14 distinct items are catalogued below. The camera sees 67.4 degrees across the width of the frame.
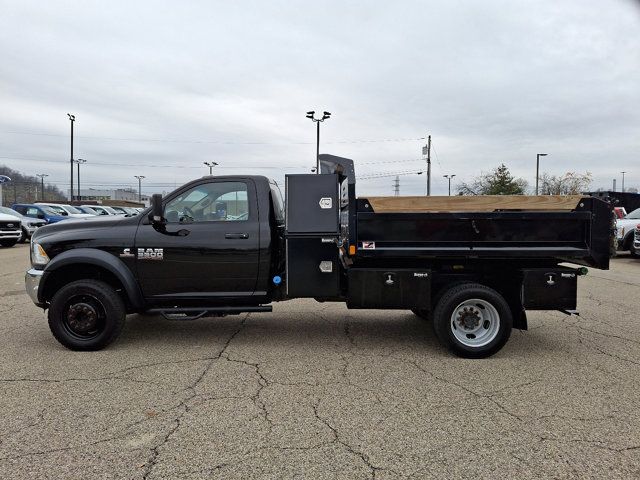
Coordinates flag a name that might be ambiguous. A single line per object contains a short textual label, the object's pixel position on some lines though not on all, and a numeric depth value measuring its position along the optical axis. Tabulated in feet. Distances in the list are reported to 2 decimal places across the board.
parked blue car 76.18
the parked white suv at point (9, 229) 59.77
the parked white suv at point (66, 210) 80.74
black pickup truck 16.40
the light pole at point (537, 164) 171.94
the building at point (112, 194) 372.29
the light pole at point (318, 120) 96.12
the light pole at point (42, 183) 286.87
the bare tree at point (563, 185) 168.55
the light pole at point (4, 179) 99.64
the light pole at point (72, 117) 146.10
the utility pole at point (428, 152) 147.03
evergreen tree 186.91
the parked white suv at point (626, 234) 50.71
